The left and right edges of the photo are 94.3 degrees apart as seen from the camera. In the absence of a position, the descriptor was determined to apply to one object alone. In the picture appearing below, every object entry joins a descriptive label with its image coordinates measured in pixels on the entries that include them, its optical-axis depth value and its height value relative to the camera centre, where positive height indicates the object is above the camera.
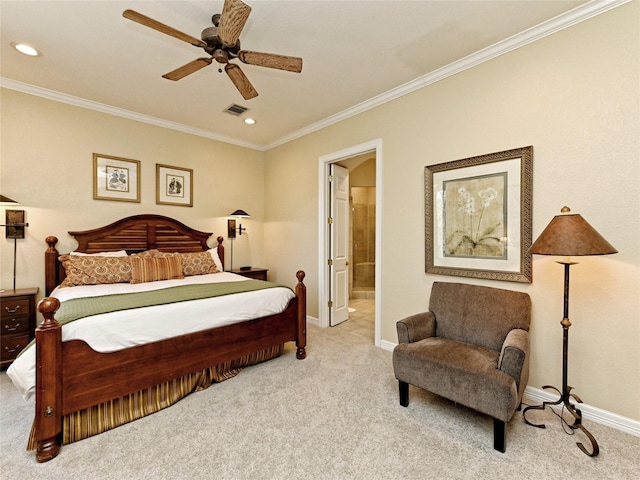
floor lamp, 1.77 -0.05
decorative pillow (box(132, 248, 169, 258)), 3.60 -0.21
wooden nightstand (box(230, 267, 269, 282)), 4.52 -0.55
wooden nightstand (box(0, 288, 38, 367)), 2.75 -0.81
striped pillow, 3.29 -0.36
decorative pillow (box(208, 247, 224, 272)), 4.28 -0.29
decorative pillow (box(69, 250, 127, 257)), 3.38 -0.20
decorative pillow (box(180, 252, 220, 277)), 3.85 -0.35
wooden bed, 1.75 -0.90
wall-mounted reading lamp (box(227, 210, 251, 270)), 4.86 +0.16
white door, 4.30 -0.08
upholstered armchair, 1.80 -0.82
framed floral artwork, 2.43 +0.20
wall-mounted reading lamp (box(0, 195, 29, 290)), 3.13 +0.12
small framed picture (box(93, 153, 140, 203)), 3.71 +0.76
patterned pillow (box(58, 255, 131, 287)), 3.14 -0.35
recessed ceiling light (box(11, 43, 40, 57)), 2.53 +1.64
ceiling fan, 1.72 +1.29
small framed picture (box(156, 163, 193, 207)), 4.18 +0.75
